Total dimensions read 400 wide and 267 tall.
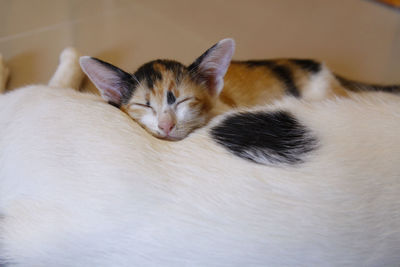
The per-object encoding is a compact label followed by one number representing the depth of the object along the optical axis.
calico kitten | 0.66
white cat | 0.59
